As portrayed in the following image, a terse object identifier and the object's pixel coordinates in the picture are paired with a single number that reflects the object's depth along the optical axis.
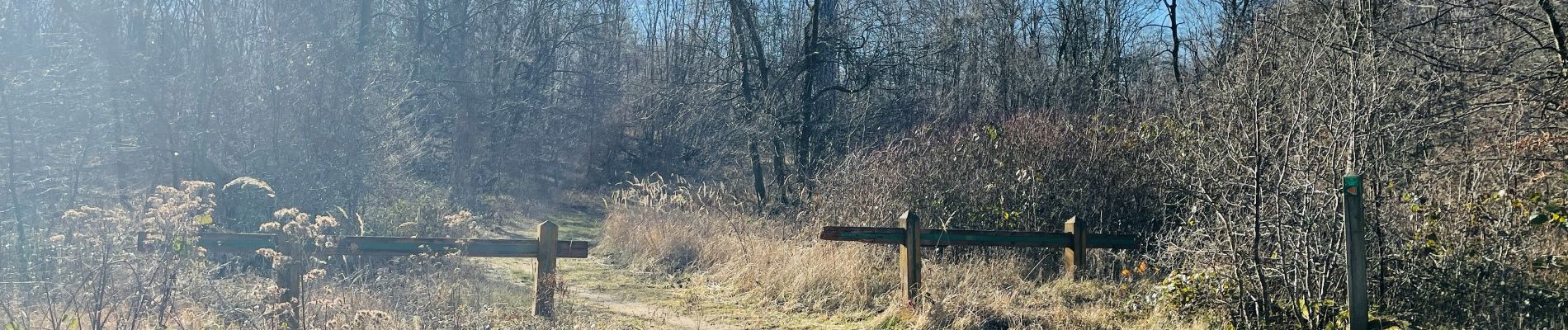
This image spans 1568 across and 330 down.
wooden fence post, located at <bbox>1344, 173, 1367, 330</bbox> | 5.46
